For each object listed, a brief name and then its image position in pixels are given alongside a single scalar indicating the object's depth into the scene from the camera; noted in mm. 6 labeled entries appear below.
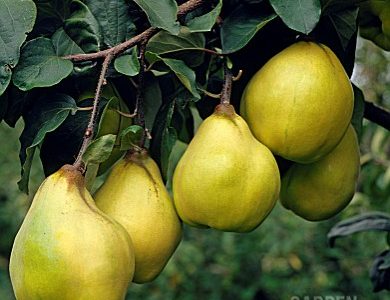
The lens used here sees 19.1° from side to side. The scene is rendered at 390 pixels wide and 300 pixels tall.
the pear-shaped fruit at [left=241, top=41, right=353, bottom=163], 862
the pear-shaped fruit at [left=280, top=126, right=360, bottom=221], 953
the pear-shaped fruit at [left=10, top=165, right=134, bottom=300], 769
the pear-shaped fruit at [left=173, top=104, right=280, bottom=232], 840
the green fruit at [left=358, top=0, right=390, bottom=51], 975
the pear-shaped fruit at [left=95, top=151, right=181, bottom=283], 841
